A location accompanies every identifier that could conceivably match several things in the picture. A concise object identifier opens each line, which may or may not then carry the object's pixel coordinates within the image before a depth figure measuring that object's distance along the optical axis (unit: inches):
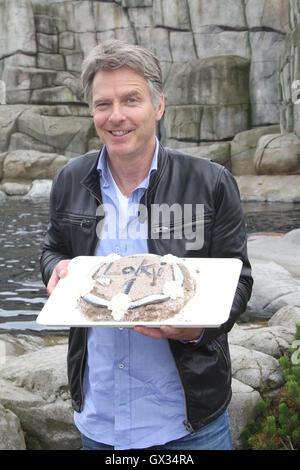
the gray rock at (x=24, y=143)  881.5
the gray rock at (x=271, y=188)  654.5
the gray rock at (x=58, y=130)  877.2
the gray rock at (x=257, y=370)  158.7
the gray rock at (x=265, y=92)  832.3
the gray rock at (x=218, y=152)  759.4
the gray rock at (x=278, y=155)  683.4
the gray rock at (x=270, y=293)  281.6
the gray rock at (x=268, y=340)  181.0
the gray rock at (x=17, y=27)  939.3
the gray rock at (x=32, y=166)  808.9
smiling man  83.6
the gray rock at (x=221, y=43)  858.1
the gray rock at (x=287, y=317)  222.8
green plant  133.5
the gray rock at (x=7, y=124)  874.8
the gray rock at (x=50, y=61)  966.4
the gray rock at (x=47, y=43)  959.6
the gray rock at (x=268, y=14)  823.7
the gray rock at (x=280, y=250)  348.9
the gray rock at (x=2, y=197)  733.6
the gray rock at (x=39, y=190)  758.1
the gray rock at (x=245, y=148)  752.3
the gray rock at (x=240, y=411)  145.2
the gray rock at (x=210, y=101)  828.6
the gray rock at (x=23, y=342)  233.1
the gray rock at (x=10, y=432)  133.5
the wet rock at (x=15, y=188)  775.9
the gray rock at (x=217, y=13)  852.6
